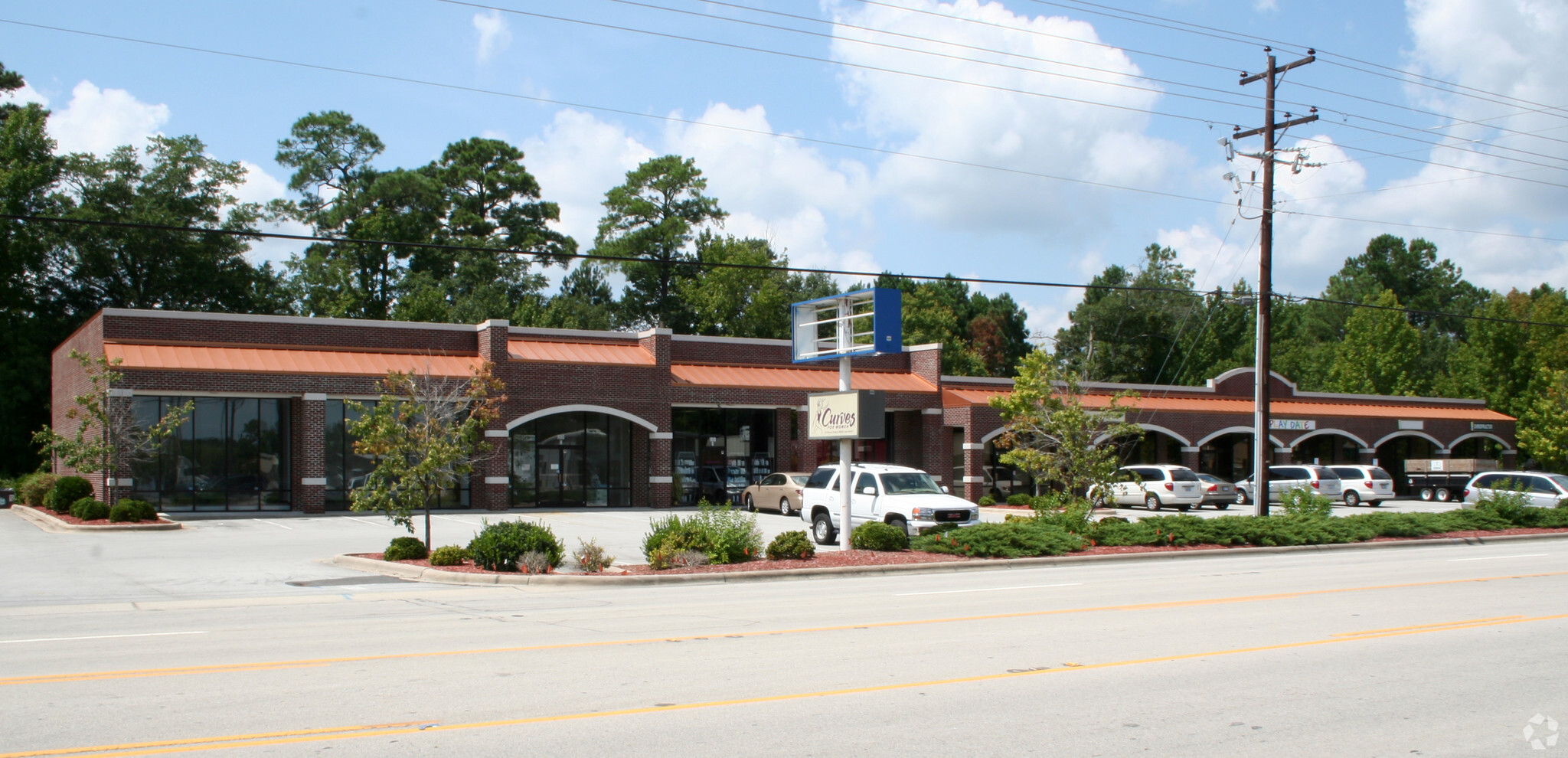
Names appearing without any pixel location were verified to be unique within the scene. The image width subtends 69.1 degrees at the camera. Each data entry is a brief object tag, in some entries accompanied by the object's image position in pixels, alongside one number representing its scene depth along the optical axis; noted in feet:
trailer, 154.30
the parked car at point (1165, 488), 125.59
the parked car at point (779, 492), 108.88
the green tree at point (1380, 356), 222.48
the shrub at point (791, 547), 63.52
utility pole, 87.15
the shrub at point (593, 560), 58.23
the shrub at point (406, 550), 63.16
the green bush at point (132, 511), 86.58
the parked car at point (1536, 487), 122.31
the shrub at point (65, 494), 94.38
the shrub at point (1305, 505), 85.61
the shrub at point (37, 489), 106.42
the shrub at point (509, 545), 58.03
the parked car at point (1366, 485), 140.67
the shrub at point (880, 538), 67.56
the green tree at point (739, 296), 219.00
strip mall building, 104.73
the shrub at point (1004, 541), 66.23
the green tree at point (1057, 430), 85.30
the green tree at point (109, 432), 94.63
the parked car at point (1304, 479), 137.80
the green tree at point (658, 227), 232.12
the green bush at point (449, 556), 60.39
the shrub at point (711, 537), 61.36
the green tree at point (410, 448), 63.72
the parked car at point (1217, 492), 128.36
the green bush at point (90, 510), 87.35
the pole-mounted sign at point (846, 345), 66.74
